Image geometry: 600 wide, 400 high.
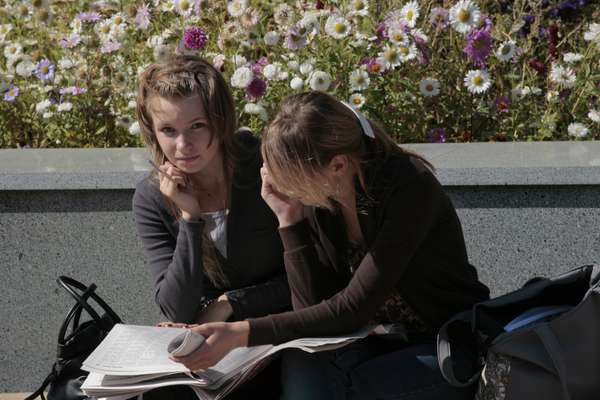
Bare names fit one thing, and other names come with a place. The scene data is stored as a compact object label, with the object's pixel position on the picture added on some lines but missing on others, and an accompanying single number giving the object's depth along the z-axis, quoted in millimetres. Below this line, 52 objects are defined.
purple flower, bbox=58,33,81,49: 7594
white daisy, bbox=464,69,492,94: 6953
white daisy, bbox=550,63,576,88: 6996
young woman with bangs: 5133
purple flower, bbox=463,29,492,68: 6941
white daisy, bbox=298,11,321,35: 6848
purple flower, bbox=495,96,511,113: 7070
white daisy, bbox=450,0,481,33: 7004
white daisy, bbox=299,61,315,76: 6836
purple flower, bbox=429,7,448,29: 7172
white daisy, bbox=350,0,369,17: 7094
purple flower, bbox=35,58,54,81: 7586
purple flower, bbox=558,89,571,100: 7078
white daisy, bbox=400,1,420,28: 6980
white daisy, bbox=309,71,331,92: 6730
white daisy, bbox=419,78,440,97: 6930
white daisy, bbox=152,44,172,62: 7270
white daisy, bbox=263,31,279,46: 6953
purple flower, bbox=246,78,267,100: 6801
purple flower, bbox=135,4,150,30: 7449
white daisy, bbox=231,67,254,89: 6781
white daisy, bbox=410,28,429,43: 7020
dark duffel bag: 3830
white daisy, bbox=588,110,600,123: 6750
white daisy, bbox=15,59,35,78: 7687
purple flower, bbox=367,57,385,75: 6875
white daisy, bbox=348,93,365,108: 6789
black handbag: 4953
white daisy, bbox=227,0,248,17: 7141
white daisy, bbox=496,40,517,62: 7027
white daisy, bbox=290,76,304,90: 6746
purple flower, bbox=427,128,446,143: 6995
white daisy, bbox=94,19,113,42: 7580
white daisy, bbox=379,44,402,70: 6852
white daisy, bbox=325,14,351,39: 6844
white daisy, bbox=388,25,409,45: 6891
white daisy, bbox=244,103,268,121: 6797
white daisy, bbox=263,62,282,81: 6867
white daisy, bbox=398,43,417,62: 6855
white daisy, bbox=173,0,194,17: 7254
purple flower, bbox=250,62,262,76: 7024
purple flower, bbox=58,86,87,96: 7316
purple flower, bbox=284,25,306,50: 6859
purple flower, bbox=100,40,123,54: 7445
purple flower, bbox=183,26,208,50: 6957
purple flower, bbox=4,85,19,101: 7461
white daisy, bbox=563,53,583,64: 7141
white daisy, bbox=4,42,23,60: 7805
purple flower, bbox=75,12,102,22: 7648
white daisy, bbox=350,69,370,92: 6797
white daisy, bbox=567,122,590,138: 6879
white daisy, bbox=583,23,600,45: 7117
